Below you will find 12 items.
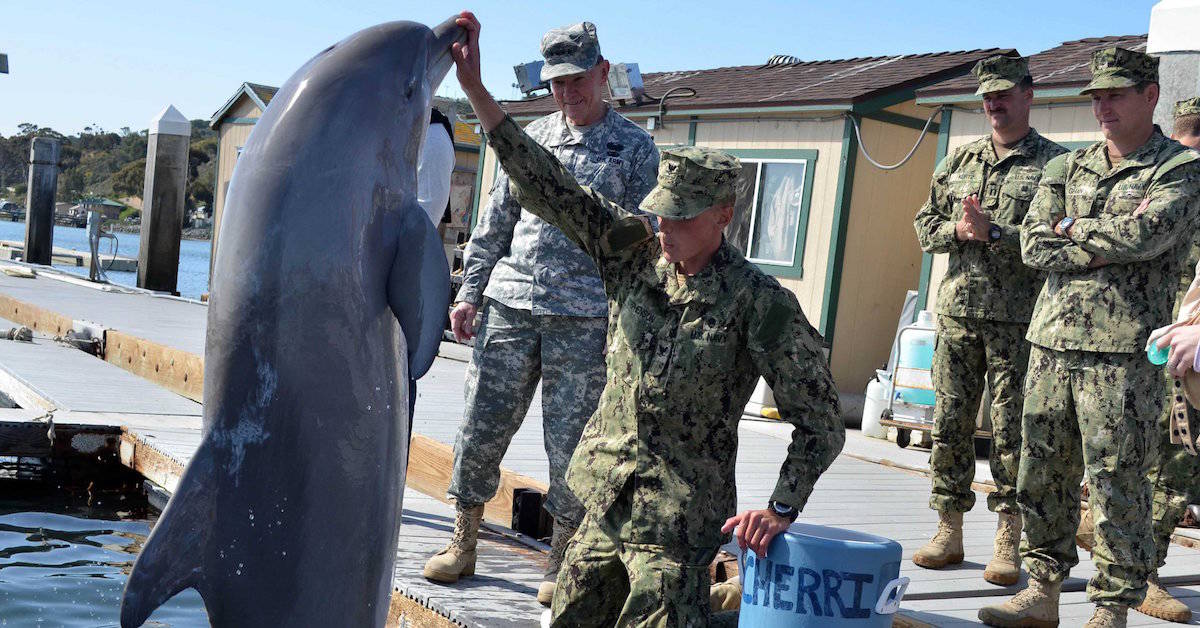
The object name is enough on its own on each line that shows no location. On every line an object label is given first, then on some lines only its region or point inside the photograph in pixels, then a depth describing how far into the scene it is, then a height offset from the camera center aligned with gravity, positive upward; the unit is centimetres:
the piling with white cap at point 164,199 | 2205 +4
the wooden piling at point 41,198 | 2570 -20
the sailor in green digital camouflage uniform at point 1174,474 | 589 -79
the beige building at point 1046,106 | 1134 +170
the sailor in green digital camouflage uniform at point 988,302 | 564 -5
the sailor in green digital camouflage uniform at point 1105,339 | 475 -14
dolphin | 277 -26
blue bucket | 364 -86
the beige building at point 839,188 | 1343 +90
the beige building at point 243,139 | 2156 +136
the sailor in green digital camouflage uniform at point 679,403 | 374 -42
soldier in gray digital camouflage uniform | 501 -31
